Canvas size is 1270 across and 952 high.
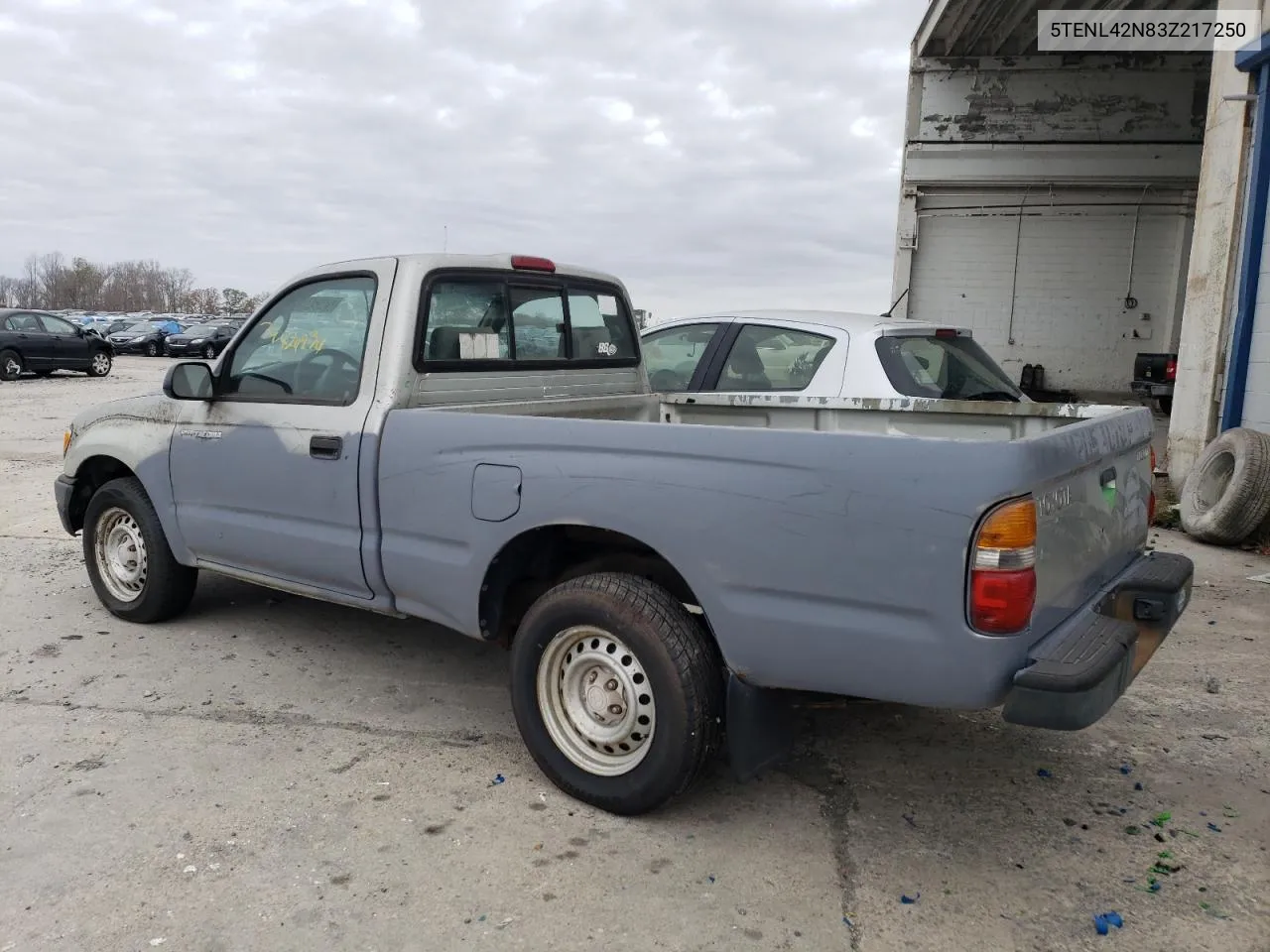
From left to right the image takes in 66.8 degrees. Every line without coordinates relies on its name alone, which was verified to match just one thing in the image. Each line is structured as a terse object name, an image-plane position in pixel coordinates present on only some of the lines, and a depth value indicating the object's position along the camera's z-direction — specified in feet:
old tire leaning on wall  22.95
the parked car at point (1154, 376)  43.91
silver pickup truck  8.29
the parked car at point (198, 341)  118.62
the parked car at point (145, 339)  124.06
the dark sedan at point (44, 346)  69.56
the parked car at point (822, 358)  18.47
